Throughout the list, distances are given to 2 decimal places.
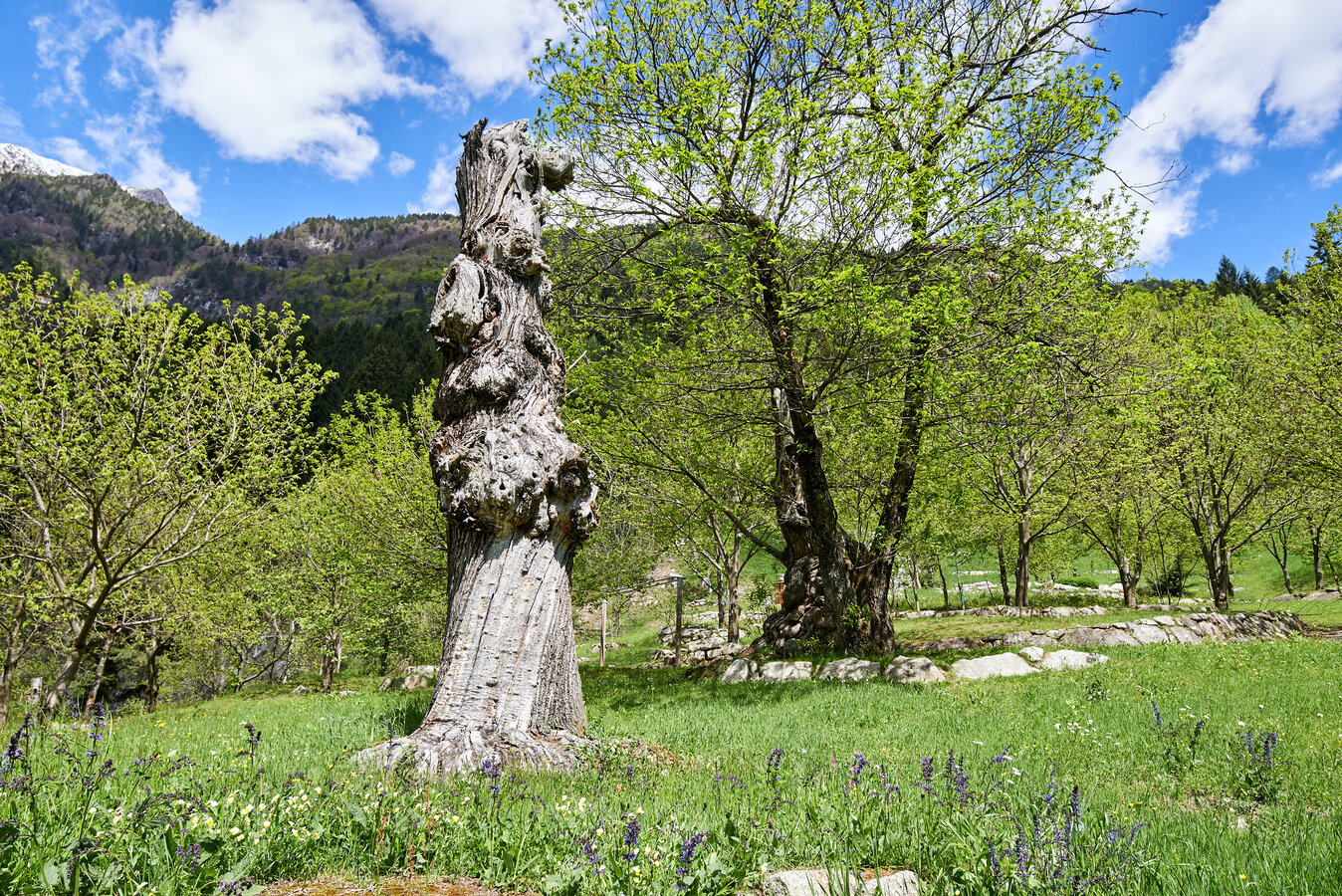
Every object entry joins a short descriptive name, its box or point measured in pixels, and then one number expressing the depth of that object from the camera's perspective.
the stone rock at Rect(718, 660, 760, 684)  11.55
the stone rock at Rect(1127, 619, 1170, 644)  13.98
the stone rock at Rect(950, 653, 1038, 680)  10.41
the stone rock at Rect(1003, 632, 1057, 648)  13.79
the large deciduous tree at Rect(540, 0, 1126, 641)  8.77
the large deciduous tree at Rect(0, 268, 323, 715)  10.80
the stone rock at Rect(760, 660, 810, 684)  10.96
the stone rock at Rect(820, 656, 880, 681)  10.34
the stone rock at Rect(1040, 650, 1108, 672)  10.93
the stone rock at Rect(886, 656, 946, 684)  9.94
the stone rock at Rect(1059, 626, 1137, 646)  13.80
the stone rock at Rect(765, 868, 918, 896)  2.60
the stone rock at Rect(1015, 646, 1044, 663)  11.26
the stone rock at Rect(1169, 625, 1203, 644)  14.34
